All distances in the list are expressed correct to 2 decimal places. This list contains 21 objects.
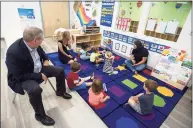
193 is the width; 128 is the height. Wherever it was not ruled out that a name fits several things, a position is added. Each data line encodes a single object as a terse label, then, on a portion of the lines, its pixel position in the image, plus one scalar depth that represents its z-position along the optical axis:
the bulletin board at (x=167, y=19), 2.33
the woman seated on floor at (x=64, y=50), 2.64
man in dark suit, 1.30
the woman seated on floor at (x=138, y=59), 2.85
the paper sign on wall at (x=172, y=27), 2.44
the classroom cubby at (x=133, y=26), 3.15
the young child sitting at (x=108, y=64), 2.64
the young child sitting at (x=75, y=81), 1.94
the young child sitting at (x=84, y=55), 3.29
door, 5.05
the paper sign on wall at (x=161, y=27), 2.62
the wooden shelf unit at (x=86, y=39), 3.65
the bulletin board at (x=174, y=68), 2.29
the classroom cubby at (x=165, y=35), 2.45
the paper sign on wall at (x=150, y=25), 2.79
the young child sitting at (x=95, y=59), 3.10
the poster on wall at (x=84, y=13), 4.28
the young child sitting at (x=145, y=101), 1.53
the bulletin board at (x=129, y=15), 3.05
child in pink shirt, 1.61
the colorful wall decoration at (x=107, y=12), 3.63
